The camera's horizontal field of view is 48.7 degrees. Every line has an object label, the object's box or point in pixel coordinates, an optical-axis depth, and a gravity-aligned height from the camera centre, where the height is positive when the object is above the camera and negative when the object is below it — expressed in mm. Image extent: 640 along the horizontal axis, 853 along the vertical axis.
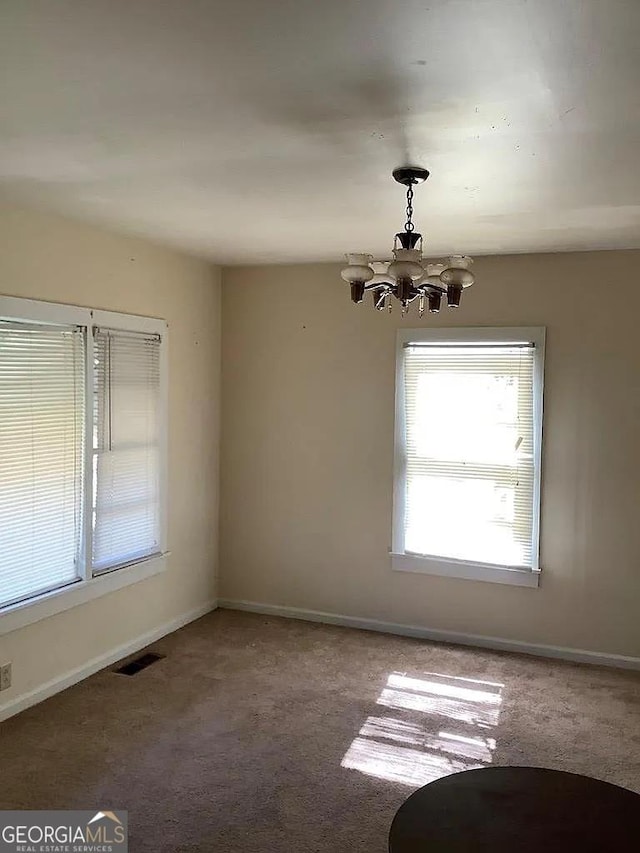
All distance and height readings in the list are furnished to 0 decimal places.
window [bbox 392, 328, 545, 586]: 4395 -335
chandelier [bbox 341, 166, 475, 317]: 2518 +468
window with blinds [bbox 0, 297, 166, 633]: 3432 -312
